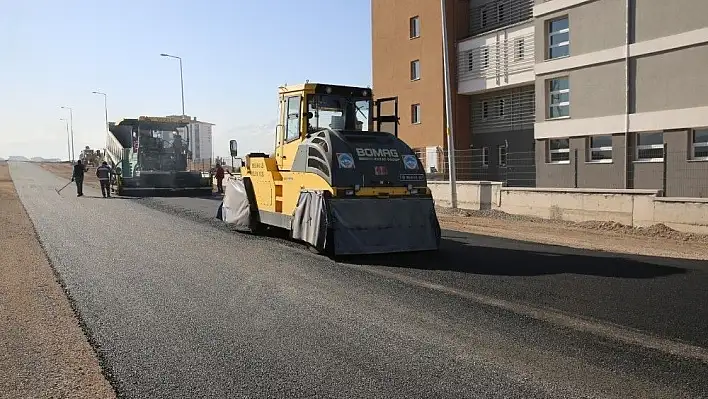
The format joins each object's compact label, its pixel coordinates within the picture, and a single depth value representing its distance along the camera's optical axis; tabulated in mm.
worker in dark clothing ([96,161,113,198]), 27641
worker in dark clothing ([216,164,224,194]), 31953
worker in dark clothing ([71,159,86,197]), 28094
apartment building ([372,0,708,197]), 18875
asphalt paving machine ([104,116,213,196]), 28453
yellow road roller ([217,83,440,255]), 10633
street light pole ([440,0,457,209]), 20438
